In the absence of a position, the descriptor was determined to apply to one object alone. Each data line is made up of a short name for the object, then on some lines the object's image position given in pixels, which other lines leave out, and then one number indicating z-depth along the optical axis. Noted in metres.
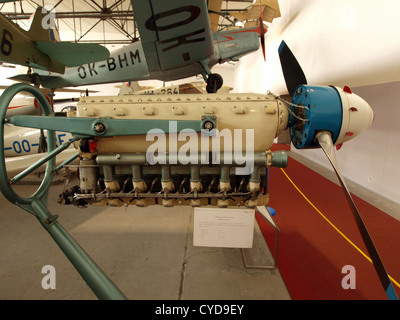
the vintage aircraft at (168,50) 3.41
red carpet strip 1.91
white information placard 1.94
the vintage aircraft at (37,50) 3.39
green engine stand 1.39
